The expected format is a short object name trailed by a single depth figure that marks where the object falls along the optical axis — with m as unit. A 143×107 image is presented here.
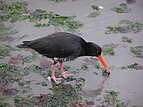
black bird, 13.06
